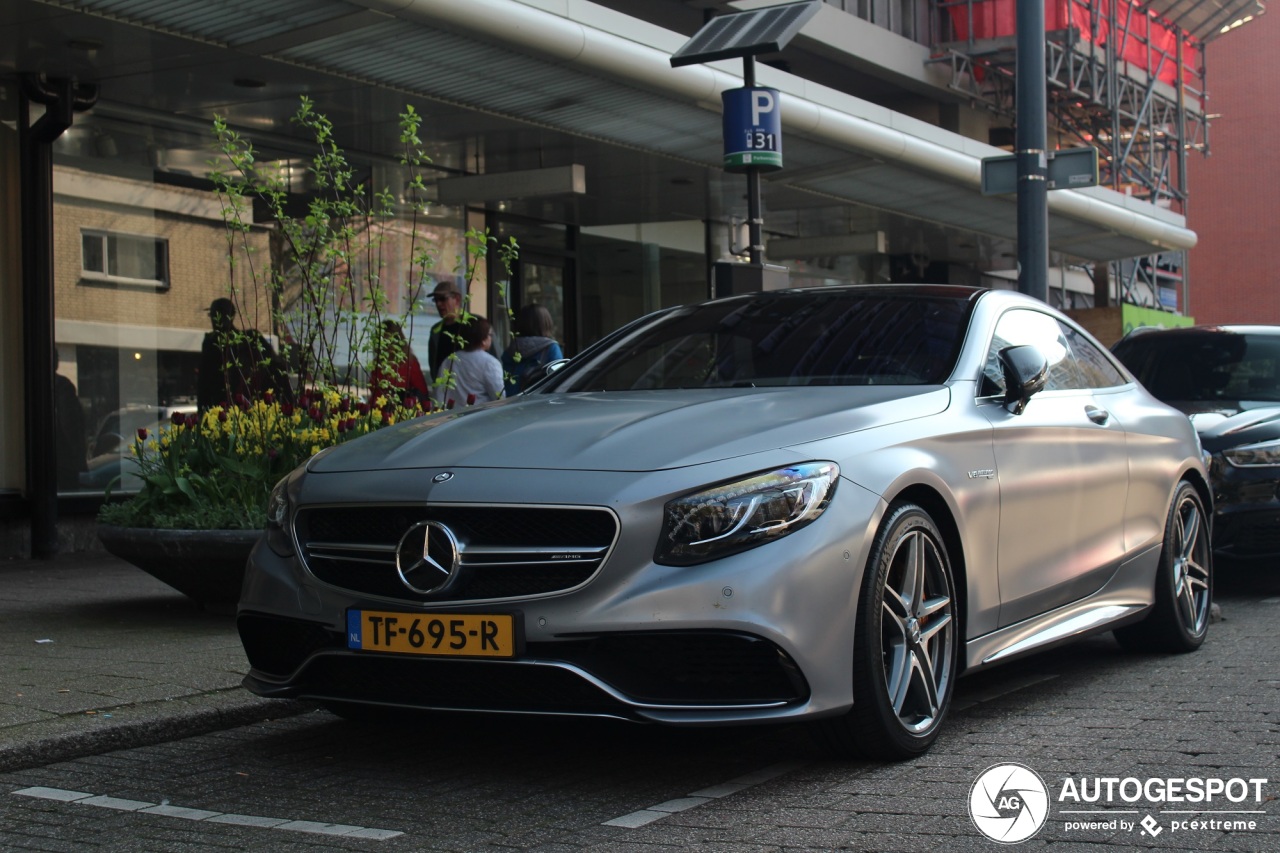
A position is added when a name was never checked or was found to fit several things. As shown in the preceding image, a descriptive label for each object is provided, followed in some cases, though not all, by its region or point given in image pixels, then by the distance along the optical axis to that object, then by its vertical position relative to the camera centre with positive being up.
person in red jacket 8.35 +0.46
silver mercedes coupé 4.10 -0.27
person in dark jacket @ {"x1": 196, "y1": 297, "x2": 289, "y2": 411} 8.96 +0.59
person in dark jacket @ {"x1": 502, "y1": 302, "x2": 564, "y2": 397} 10.67 +0.70
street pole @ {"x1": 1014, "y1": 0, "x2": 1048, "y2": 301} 12.76 +2.30
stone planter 7.26 -0.47
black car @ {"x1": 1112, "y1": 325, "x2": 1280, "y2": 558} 8.69 +0.17
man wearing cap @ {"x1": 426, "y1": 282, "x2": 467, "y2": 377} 10.04 +0.80
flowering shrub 7.50 -0.03
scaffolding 24.09 +6.03
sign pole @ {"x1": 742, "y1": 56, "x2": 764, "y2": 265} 10.01 +1.42
